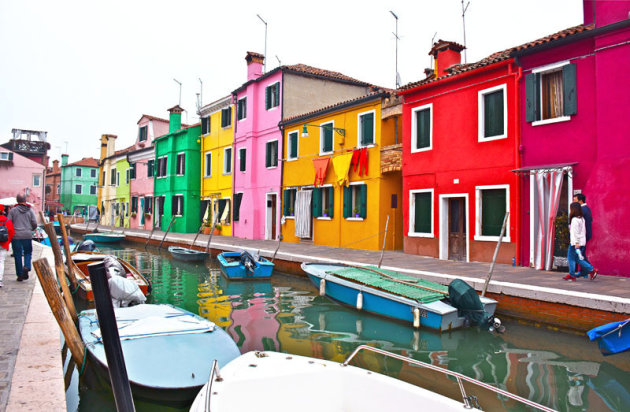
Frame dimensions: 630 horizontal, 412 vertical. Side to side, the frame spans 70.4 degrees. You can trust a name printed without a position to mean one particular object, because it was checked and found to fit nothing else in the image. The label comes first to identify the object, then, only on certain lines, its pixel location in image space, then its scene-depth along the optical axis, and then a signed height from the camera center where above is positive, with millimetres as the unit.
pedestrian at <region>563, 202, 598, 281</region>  9117 -369
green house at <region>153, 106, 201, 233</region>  28891 +2894
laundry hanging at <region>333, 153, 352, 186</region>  17828 +2236
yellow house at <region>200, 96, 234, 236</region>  25859 +3683
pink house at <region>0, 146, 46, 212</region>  44406 +4255
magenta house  9898 +2149
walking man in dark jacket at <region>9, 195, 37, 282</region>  8836 -197
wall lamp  17741 +3711
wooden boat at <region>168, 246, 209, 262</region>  17578 -1362
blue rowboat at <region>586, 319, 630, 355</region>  5008 -1272
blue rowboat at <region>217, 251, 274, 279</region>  13570 -1439
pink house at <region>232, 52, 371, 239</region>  22000 +5221
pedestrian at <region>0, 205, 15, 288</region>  8289 -283
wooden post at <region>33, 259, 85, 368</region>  4977 -1001
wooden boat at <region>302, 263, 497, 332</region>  7992 -1449
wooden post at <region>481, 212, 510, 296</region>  8727 -1209
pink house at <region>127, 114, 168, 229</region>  33684 +4005
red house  12289 +1992
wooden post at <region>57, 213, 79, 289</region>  10594 -1240
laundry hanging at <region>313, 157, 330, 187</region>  18859 +2234
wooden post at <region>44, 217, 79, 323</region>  7086 -918
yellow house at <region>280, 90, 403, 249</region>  16625 +1880
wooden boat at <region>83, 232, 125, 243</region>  25727 -1001
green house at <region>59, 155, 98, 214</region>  57062 +4556
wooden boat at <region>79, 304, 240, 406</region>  4723 -1567
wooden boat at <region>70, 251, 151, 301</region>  9906 -1375
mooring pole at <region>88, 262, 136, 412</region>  2363 -675
